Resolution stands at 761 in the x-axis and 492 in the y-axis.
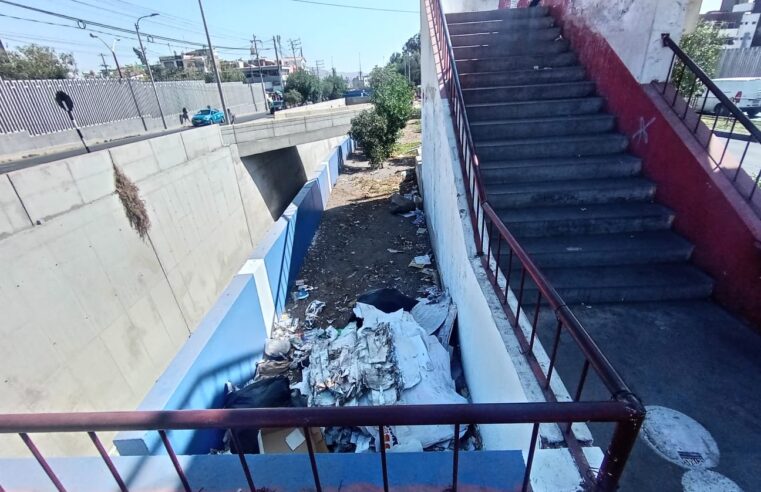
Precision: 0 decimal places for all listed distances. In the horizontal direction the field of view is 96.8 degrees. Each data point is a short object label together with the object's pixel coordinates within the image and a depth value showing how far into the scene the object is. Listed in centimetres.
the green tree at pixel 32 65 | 2904
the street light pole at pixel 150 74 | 2070
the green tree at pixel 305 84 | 4578
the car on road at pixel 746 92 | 1345
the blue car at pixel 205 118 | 2373
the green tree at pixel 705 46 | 1039
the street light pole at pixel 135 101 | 1861
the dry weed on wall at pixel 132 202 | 671
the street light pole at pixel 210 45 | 1603
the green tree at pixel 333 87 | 5506
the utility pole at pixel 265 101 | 3997
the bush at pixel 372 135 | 1447
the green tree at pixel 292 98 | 4359
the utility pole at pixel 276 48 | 5072
